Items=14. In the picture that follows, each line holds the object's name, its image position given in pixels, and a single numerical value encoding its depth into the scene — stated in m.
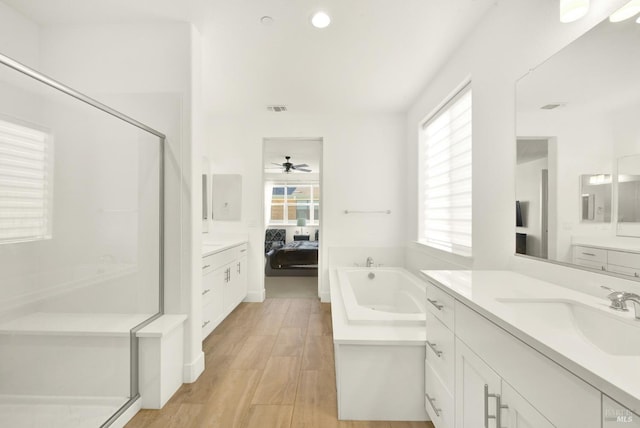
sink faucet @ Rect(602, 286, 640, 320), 0.81
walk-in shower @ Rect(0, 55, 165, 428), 1.13
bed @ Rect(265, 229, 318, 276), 5.27
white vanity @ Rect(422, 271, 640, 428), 0.56
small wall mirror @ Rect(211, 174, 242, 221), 3.63
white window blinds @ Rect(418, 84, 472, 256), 2.24
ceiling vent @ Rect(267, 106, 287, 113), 3.36
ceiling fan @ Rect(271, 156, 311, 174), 5.93
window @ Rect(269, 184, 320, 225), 8.00
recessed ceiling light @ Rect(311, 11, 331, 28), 1.80
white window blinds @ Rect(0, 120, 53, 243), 1.11
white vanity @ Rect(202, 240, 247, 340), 2.46
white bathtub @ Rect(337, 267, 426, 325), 2.59
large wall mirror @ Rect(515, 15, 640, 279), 0.98
